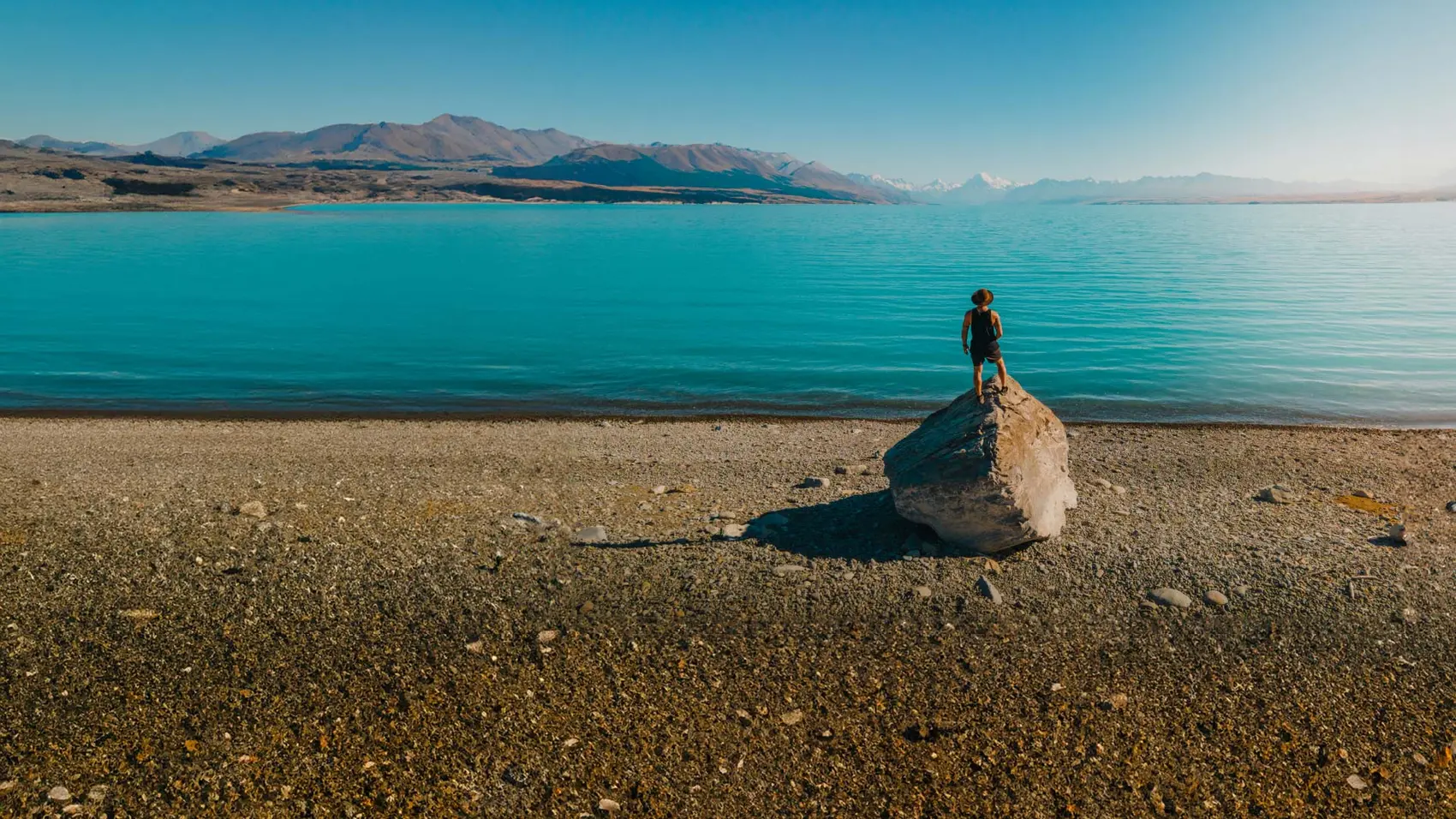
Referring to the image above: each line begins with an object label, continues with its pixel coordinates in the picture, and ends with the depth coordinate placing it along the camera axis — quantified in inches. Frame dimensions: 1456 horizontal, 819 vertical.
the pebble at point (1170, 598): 444.5
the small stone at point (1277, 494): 616.1
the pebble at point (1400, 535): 522.3
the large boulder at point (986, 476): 474.6
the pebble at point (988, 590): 445.7
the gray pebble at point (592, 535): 521.3
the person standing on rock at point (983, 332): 518.9
